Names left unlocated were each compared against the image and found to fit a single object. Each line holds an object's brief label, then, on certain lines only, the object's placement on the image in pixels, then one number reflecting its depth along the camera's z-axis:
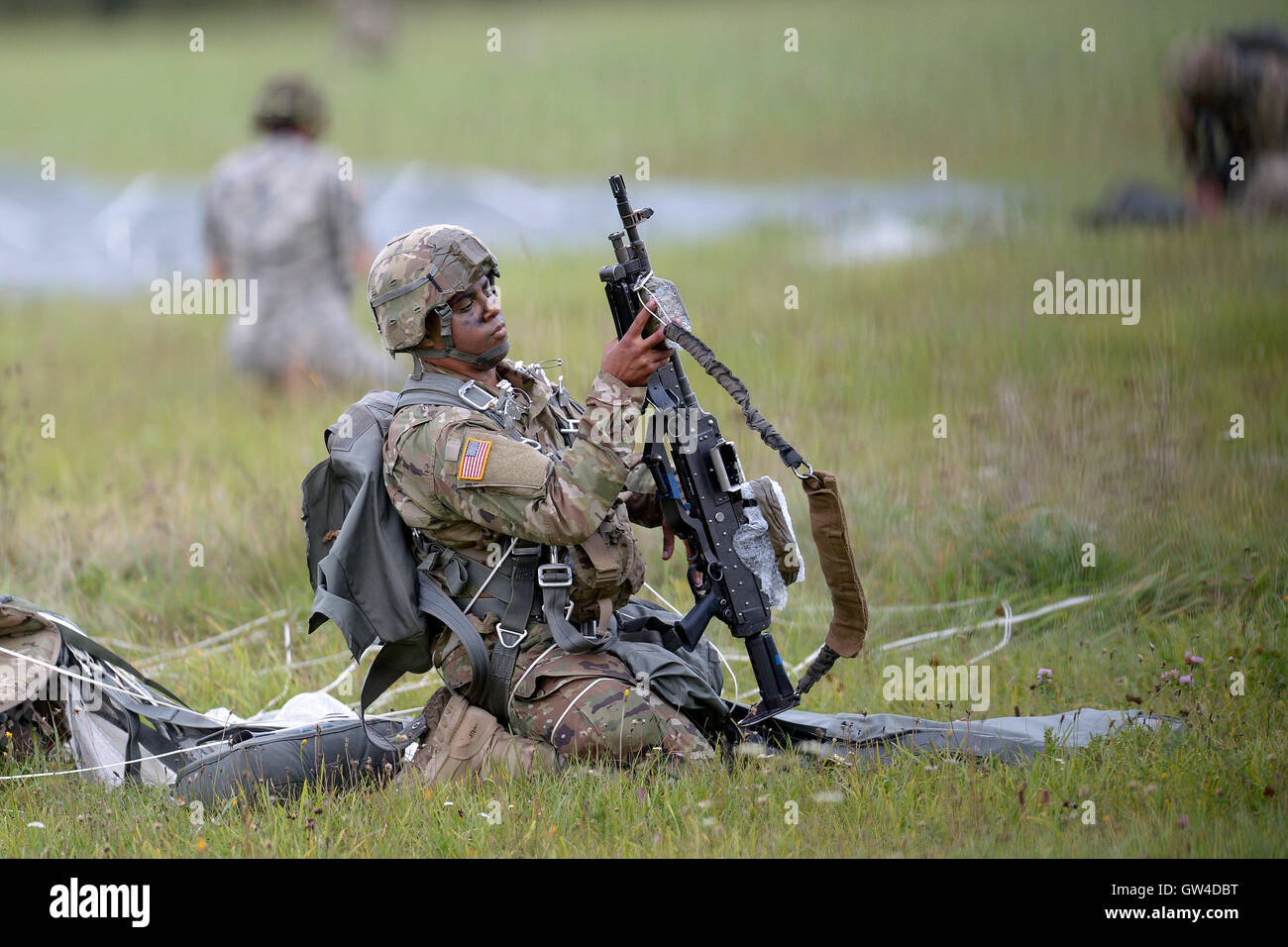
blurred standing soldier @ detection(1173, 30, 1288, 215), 22.25
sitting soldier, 9.11
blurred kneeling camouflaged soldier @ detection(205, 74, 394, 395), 21.89
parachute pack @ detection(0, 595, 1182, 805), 10.23
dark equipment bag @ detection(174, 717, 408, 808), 10.16
